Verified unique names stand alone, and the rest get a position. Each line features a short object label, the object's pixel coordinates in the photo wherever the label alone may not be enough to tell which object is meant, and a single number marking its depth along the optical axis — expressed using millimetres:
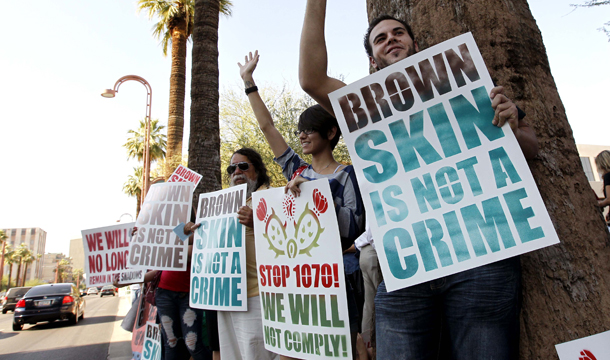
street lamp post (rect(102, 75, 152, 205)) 14391
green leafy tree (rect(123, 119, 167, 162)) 31675
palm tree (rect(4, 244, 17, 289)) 70262
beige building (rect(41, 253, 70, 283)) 151675
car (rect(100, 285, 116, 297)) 54269
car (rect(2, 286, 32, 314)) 21680
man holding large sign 1344
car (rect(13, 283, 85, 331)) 12219
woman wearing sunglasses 2057
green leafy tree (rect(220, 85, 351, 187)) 17141
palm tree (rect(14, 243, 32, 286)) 72338
